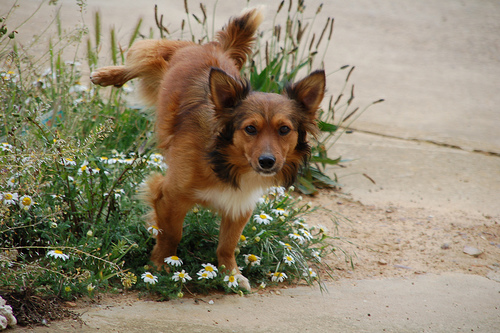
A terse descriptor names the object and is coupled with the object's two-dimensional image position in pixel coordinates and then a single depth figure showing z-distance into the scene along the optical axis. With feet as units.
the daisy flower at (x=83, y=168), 23.18
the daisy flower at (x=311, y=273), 25.31
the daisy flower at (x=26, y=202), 20.50
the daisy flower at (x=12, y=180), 21.40
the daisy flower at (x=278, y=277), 24.70
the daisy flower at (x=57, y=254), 19.91
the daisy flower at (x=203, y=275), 22.84
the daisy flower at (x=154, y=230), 23.79
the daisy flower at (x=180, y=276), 22.16
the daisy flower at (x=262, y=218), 26.02
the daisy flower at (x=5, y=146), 21.80
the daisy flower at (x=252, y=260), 25.17
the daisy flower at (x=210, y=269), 22.99
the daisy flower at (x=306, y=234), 27.04
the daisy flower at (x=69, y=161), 23.14
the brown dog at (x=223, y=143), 21.91
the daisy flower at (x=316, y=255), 27.14
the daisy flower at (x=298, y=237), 26.27
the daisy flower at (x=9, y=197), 19.75
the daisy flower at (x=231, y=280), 22.99
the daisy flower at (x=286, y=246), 26.13
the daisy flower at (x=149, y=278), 21.54
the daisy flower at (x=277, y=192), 28.44
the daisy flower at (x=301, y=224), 27.76
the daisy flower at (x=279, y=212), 27.37
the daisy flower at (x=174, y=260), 22.99
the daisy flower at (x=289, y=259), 25.04
